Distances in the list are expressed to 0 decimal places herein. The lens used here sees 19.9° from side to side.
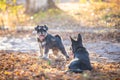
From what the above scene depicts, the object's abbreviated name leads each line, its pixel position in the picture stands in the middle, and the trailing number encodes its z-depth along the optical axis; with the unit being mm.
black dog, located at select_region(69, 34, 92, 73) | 10266
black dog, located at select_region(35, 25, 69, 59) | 12883
